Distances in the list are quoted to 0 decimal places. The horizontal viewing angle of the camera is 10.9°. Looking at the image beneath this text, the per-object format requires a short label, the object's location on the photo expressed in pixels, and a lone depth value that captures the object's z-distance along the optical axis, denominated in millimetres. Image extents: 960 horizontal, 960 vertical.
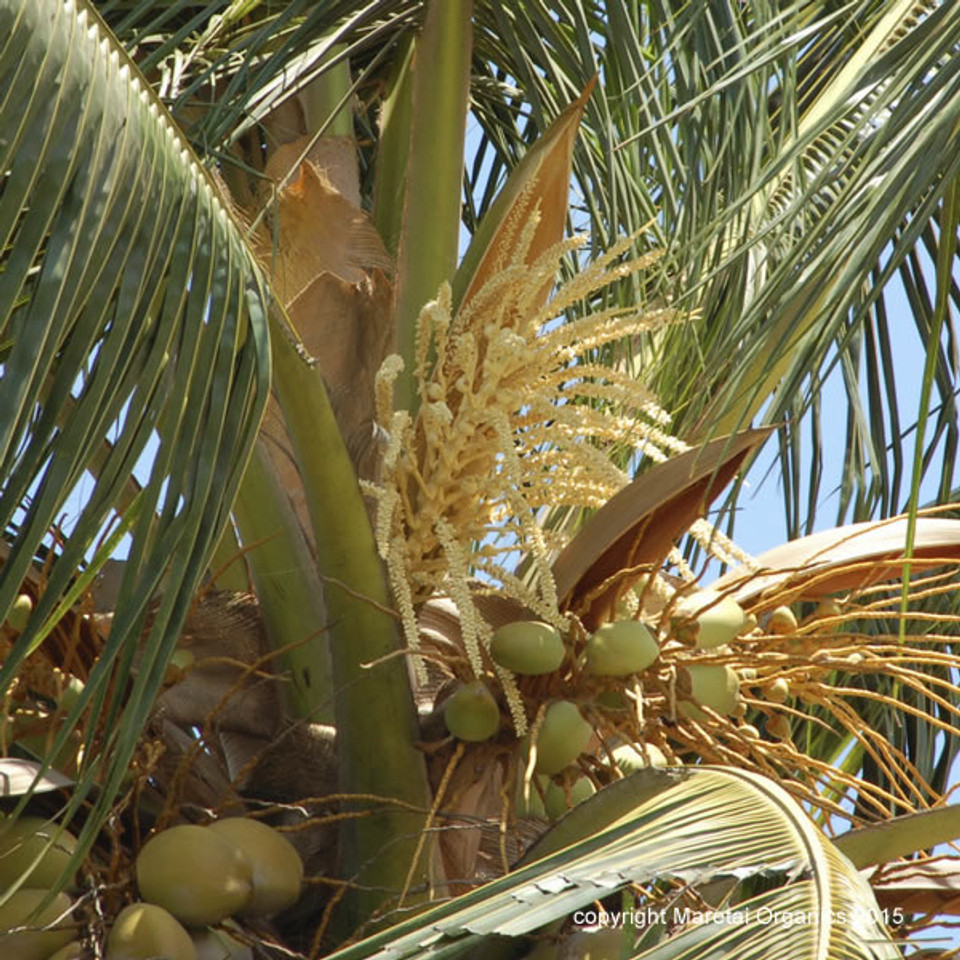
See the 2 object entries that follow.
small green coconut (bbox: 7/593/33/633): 7120
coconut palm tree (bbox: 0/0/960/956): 6427
